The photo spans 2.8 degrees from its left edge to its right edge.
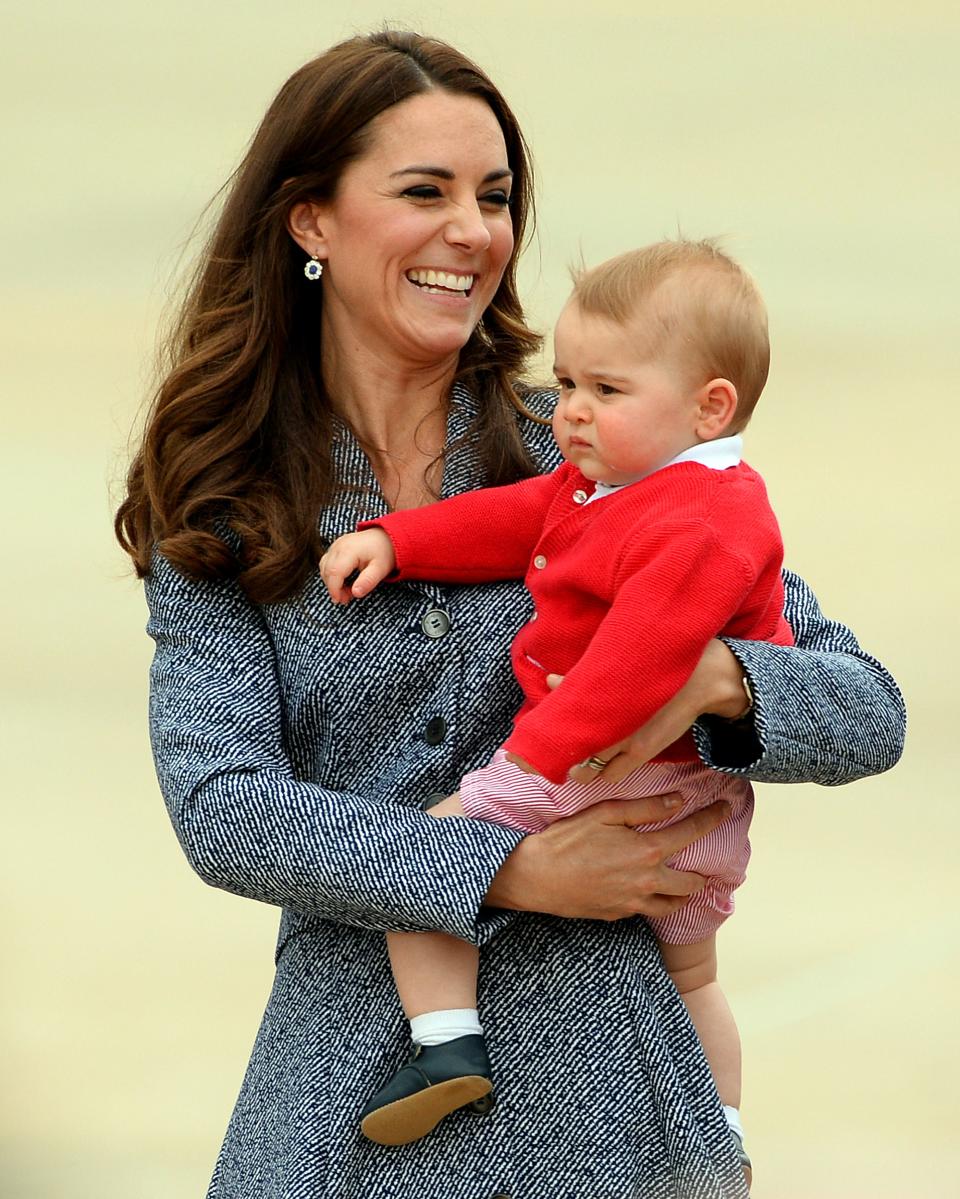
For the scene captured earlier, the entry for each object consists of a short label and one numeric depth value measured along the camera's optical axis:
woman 13.97
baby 13.87
